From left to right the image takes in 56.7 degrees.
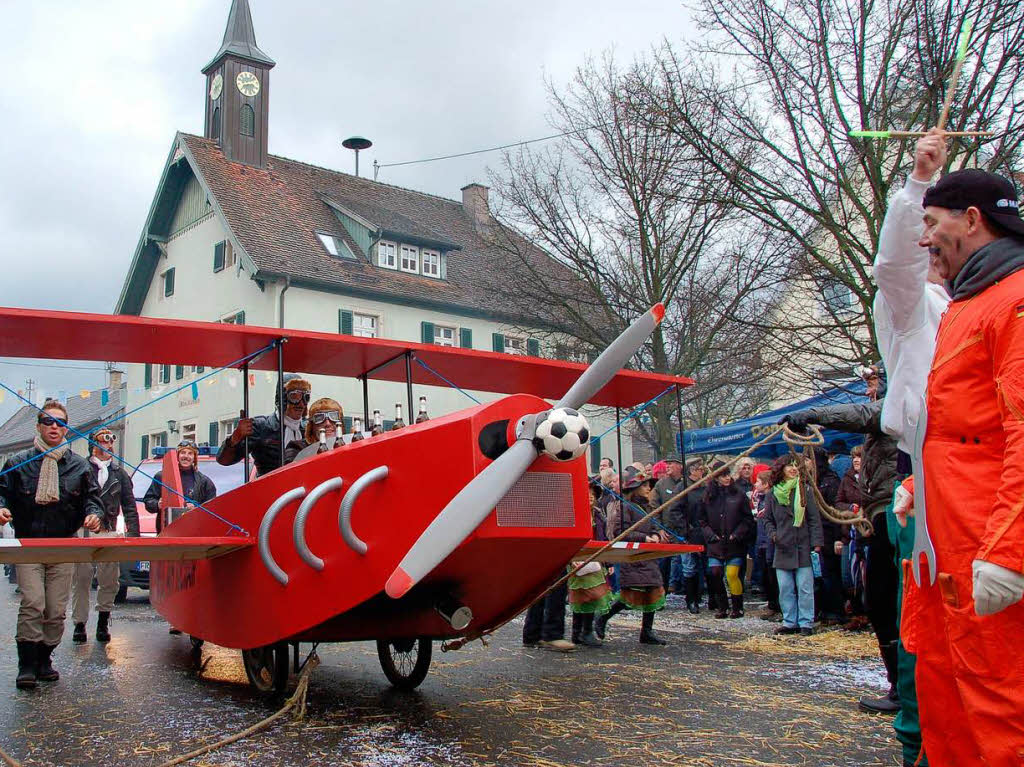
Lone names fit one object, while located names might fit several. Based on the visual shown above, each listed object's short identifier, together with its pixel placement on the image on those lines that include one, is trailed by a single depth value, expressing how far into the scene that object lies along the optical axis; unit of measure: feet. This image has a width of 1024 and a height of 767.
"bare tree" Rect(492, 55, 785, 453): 65.46
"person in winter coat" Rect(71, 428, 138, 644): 31.16
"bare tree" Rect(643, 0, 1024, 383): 36.17
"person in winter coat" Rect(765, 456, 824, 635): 31.40
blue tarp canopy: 41.70
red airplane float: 15.14
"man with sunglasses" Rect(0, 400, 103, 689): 22.09
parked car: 44.80
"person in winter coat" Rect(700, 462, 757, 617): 36.52
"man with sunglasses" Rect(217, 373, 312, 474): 22.58
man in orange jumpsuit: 7.69
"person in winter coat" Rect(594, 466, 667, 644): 30.04
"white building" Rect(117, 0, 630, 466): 91.81
